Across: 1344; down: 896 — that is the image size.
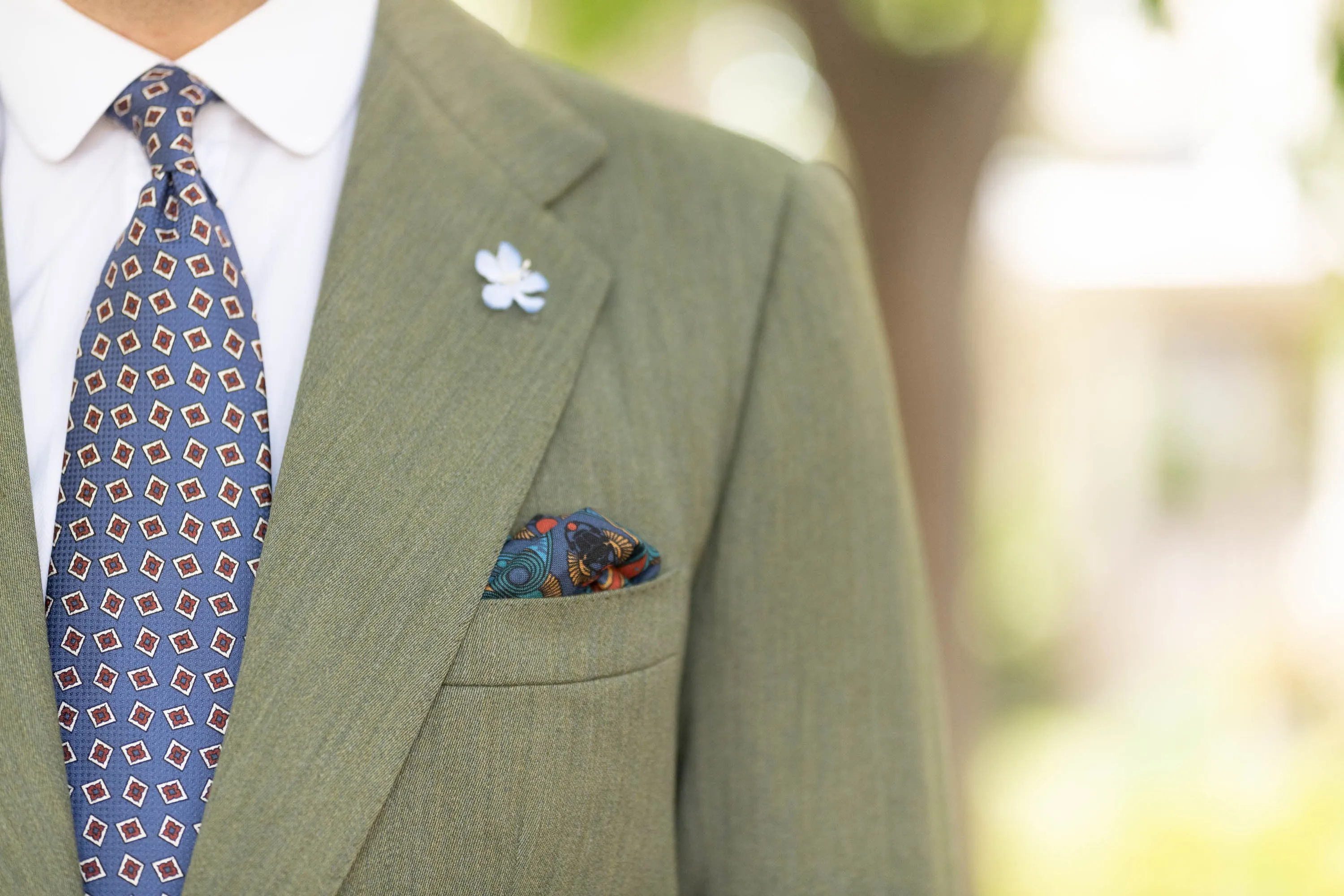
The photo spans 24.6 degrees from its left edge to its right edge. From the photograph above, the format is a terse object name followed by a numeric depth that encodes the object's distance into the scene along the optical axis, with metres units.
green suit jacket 0.94
